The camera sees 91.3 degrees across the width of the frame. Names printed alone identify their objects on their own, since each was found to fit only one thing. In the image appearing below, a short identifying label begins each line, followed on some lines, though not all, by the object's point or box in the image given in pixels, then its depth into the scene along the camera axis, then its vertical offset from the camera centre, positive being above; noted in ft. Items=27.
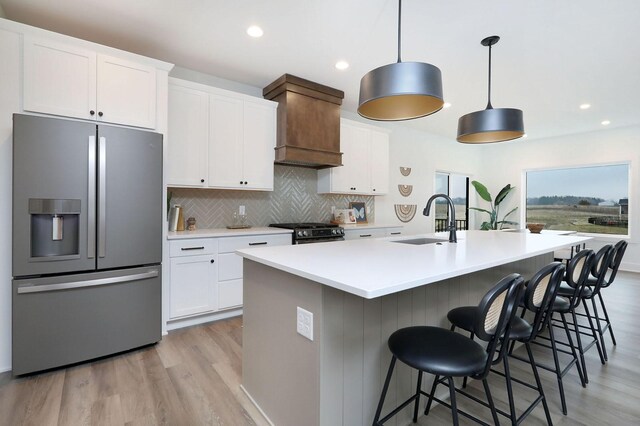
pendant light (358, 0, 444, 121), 5.54 +2.37
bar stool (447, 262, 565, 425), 5.25 -1.68
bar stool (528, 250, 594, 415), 6.99 -1.48
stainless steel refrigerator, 7.04 -0.76
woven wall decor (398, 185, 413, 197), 19.54 +1.46
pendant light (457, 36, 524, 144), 8.35 +2.48
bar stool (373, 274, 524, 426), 4.10 -1.95
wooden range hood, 12.34 +3.75
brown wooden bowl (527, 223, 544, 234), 15.29 -0.70
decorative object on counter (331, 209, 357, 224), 15.80 -0.25
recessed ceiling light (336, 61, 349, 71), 11.12 +5.33
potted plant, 23.18 +0.97
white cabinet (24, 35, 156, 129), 7.50 +3.25
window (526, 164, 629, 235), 19.60 +1.06
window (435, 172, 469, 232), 22.35 +1.25
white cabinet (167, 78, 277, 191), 10.48 +2.63
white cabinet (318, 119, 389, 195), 15.01 +2.45
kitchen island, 4.53 -1.83
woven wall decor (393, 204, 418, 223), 19.50 +0.10
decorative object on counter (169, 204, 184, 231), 10.87 -0.23
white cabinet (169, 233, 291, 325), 9.67 -2.10
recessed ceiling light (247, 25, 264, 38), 8.93 +5.26
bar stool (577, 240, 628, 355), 8.56 -1.38
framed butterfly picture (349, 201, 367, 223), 17.04 +0.12
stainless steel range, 12.07 -0.80
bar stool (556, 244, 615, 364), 7.84 -1.60
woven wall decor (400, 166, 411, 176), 19.50 +2.63
